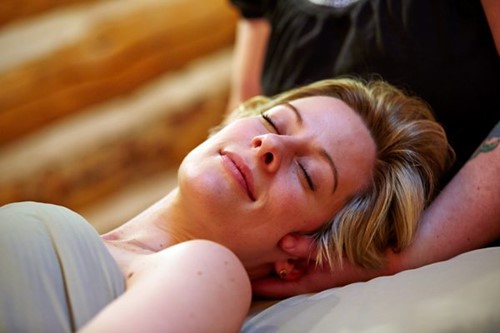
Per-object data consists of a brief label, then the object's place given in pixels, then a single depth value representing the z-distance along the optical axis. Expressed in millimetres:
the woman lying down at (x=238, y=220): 1083
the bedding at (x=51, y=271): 1074
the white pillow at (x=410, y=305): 1114
